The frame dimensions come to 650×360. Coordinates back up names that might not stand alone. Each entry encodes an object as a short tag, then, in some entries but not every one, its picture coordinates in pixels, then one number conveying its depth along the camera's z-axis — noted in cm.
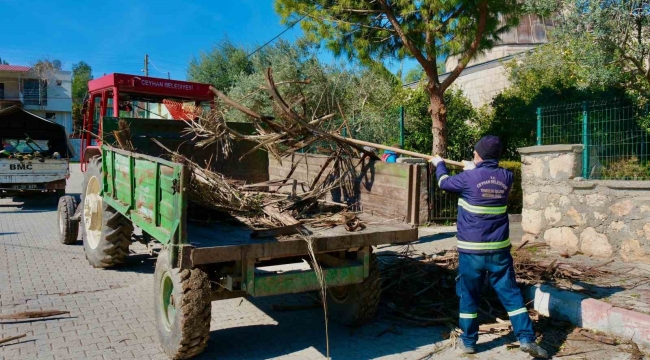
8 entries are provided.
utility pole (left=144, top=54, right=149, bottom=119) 4311
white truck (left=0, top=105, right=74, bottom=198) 1297
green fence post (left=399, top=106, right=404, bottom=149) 1212
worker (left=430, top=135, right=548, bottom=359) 449
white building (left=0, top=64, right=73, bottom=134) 4781
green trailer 403
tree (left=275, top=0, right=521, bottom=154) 1023
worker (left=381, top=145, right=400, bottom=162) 1003
